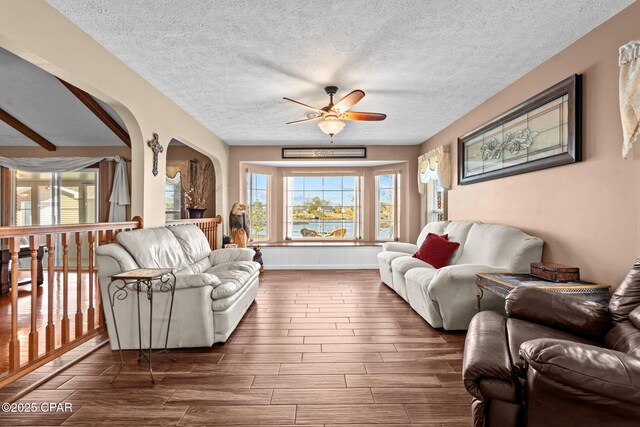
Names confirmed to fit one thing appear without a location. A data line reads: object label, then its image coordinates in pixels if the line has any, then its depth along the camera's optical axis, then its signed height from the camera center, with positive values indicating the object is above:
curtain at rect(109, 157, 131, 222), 6.74 +0.36
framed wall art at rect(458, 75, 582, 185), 2.83 +0.75
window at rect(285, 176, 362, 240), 7.85 +0.16
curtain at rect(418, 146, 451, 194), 5.44 +0.76
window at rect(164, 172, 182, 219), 6.95 +0.29
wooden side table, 2.45 -0.53
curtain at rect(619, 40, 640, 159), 2.19 +0.76
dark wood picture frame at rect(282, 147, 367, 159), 6.84 +1.17
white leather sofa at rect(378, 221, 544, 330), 3.24 -0.61
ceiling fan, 3.66 +1.06
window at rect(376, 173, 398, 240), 7.42 +0.16
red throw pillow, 4.37 -0.47
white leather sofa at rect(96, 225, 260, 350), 2.91 -0.75
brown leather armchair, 1.30 -0.67
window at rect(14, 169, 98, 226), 6.99 +0.35
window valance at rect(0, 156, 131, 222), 6.74 +0.89
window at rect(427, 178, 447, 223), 5.86 +0.20
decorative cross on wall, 3.76 +0.70
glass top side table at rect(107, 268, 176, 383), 2.52 -0.57
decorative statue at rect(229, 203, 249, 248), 6.35 -0.21
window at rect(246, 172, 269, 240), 7.30 +0.20
